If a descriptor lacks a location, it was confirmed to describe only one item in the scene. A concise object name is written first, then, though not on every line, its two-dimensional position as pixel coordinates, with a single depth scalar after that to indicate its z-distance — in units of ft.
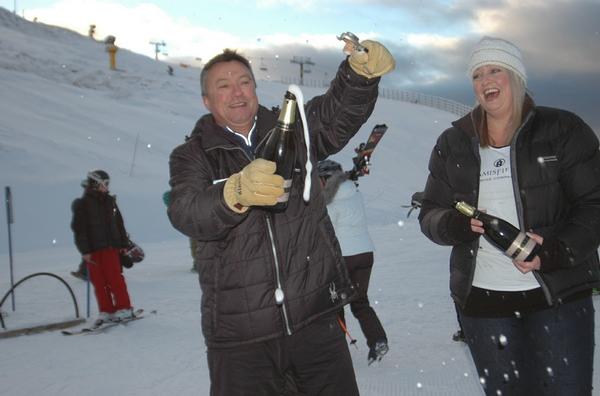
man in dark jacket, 8.84
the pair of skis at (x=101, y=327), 23.93
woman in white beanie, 8.83
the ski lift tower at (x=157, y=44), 250.37
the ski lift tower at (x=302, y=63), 247.91
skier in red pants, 25.35
